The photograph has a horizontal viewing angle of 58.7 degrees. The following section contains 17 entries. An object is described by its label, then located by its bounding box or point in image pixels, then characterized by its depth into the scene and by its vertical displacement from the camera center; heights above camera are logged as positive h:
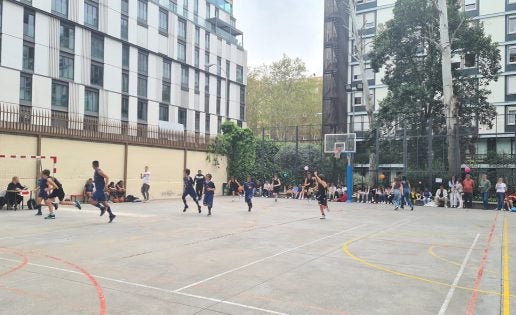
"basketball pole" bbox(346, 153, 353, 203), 27.73 -0.79
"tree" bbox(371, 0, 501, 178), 29.33 +6.79
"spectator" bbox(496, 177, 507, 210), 22.78 -1.07
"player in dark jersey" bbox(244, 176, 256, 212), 19.08 -1.07
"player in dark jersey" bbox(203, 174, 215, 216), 16.98 -1.00
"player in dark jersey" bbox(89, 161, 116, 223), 14.09 -0.87
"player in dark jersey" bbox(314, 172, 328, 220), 16.75 -0.91
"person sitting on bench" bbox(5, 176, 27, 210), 17.66 -1.15
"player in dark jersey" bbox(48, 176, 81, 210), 15.62 -1.01
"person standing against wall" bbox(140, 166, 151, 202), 23.95 -0.99
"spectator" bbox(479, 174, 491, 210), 23.45 -0.97
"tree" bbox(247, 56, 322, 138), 62.53 +9.97
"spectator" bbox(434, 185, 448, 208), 24.86 -1.55
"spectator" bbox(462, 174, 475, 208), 23.81 -1.05
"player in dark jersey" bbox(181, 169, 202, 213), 17.41 -0.81
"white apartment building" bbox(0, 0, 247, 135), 41.78 +11.58
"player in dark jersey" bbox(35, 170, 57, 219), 14.85 -0.77
